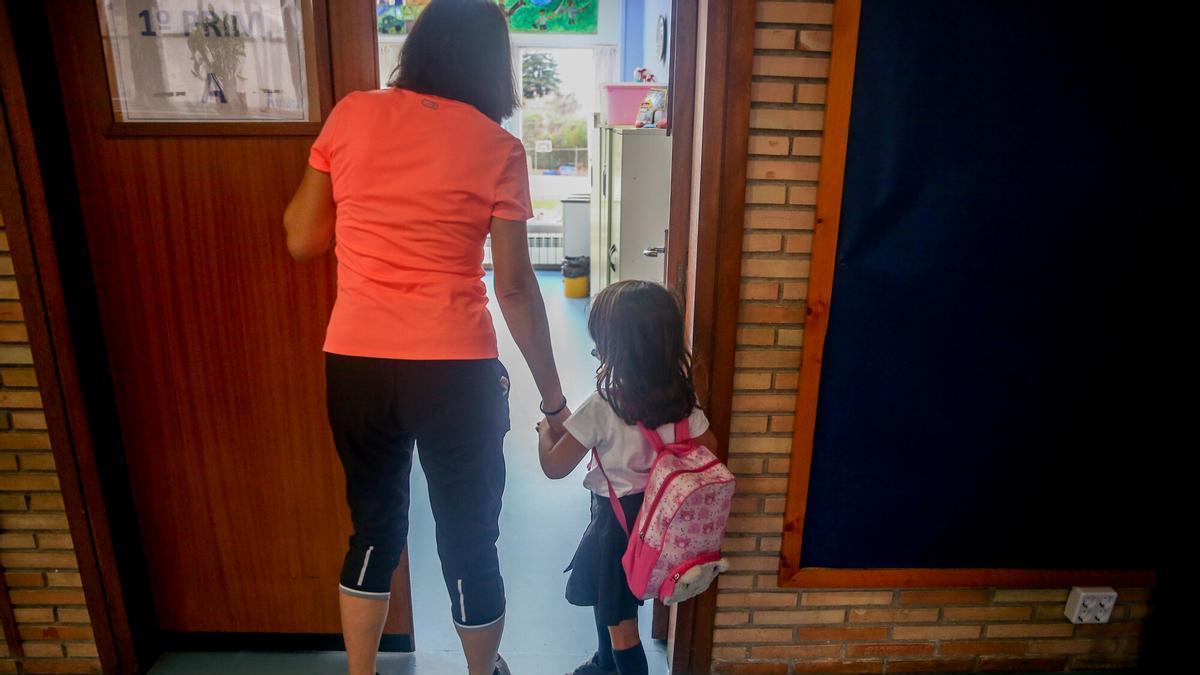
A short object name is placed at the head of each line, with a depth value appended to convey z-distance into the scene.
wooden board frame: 1.55
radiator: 7.68
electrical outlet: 1.93
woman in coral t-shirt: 1.38
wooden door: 1.70
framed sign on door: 1.64
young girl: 1.58
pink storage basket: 4.25
